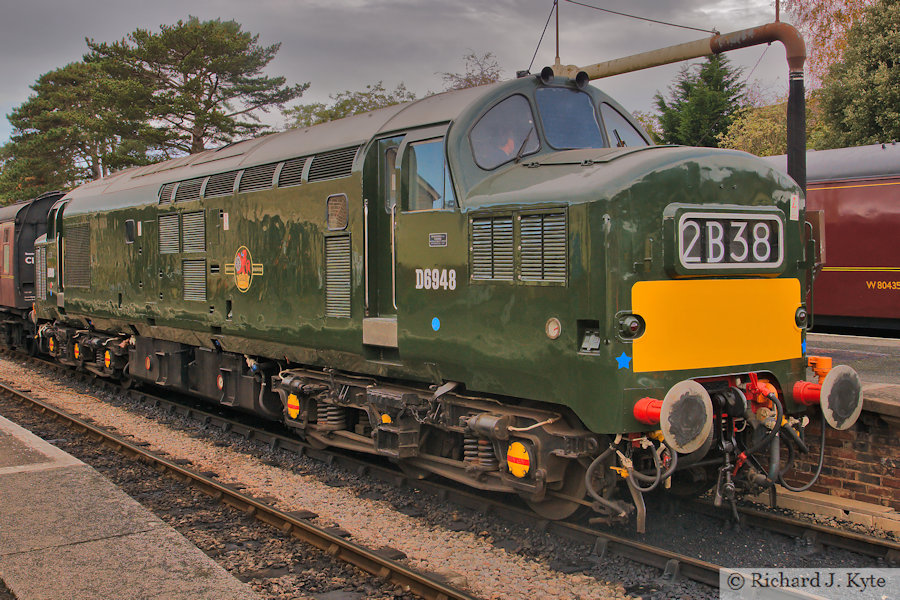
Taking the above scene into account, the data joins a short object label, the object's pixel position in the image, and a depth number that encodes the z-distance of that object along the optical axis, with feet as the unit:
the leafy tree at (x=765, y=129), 102.63
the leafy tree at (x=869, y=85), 66.90
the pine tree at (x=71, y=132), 100.53
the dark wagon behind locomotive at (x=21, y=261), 59.72
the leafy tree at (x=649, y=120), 135.44
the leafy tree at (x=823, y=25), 97.09
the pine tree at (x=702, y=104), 121.29
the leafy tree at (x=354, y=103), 136.67
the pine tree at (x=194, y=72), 99.30
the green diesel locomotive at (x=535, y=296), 17.08
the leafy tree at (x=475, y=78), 133.69
